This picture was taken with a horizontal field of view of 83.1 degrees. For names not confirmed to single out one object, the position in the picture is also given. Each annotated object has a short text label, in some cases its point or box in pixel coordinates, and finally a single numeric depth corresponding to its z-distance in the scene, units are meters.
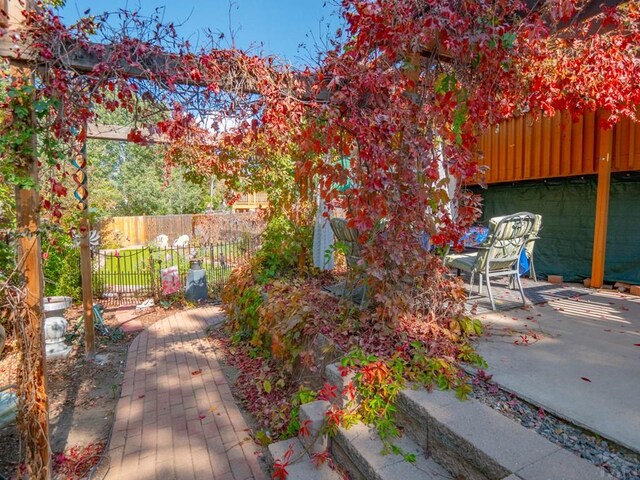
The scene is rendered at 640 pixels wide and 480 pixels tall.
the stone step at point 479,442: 1.34
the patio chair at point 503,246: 3.32
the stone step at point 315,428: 2.09
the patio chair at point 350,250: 2.86
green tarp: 4.70
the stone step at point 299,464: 1.95
